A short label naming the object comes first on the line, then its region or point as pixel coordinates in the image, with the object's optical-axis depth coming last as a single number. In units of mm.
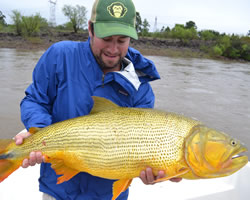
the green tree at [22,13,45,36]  36562
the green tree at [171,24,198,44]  48622
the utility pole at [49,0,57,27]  61953
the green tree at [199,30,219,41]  49619
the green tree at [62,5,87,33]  52562
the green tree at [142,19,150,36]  71350
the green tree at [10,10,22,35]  37062
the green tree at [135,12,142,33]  70125
